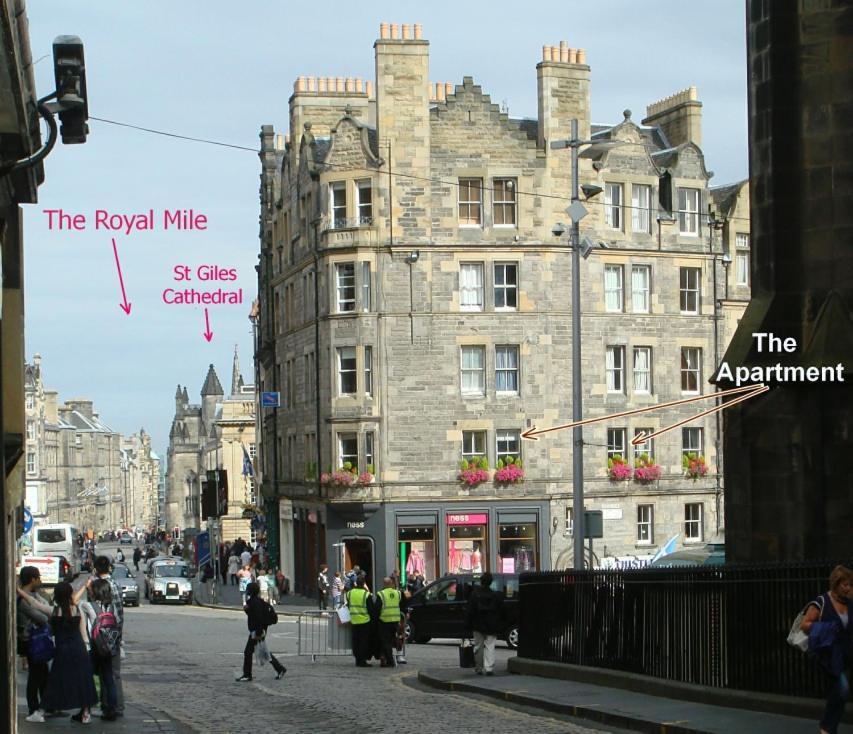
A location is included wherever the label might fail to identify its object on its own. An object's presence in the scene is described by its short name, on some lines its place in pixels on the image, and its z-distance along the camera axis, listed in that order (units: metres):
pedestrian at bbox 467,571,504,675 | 25.55
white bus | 82.69
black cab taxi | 35.50
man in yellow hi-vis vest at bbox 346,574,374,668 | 29.75
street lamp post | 34.69
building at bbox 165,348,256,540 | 105.75
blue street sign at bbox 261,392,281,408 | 55.03
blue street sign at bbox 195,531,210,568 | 79.50
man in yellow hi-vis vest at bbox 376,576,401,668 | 29.77
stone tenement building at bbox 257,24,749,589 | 52.84
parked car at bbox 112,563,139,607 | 58.72
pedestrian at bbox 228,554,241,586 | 66.88
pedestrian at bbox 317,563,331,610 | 50.50
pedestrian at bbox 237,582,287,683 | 25.84
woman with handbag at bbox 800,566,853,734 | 13.98
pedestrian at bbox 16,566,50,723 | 18.17
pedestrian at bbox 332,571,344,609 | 47.81
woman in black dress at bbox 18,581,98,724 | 18.27
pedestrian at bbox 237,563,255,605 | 52.40
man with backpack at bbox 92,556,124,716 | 19.31
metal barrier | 32.94
